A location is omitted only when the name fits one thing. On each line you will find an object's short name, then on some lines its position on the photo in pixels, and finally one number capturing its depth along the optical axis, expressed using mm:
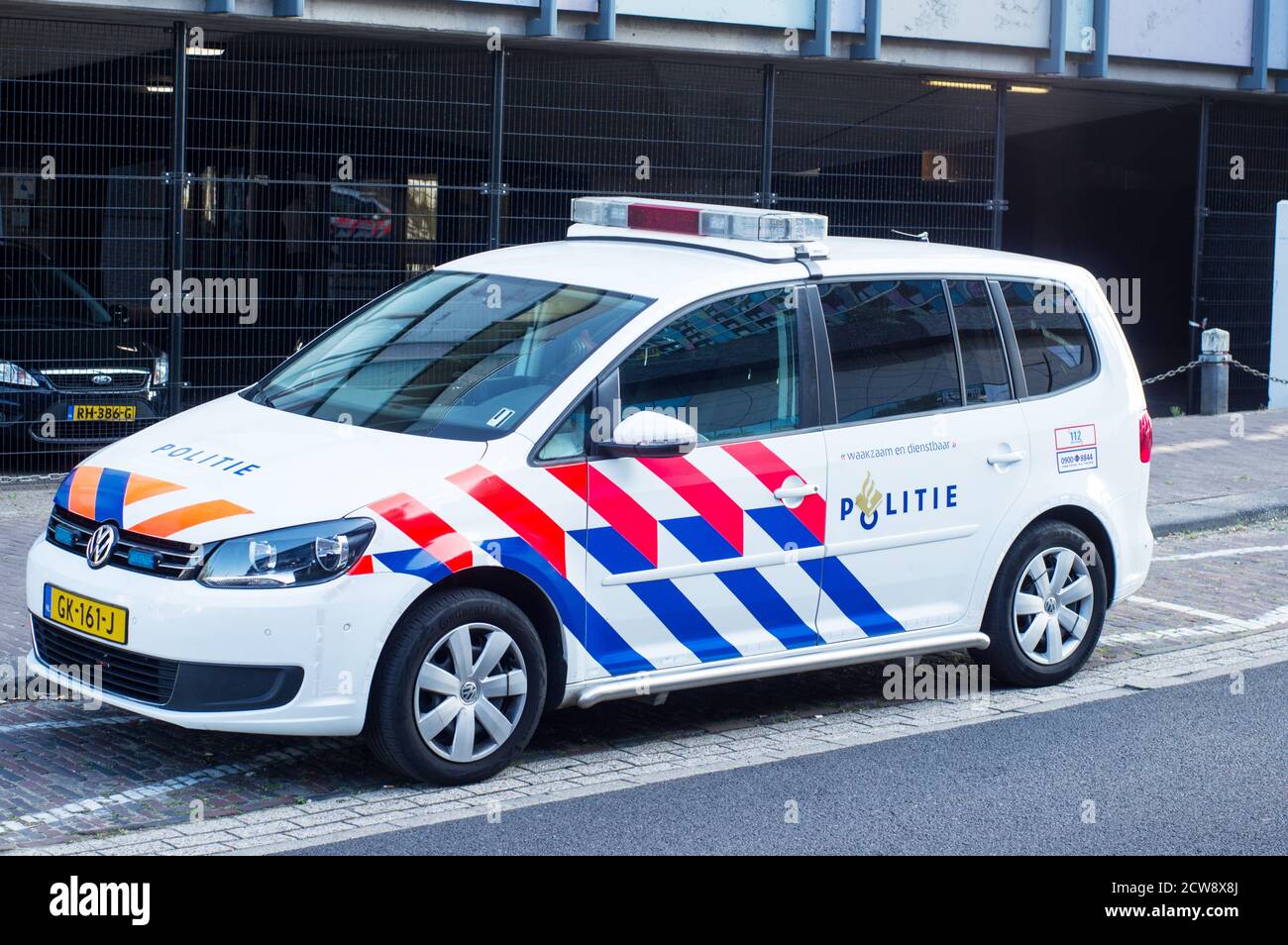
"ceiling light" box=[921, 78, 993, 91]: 15523
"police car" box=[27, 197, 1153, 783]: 5523
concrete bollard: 16641
